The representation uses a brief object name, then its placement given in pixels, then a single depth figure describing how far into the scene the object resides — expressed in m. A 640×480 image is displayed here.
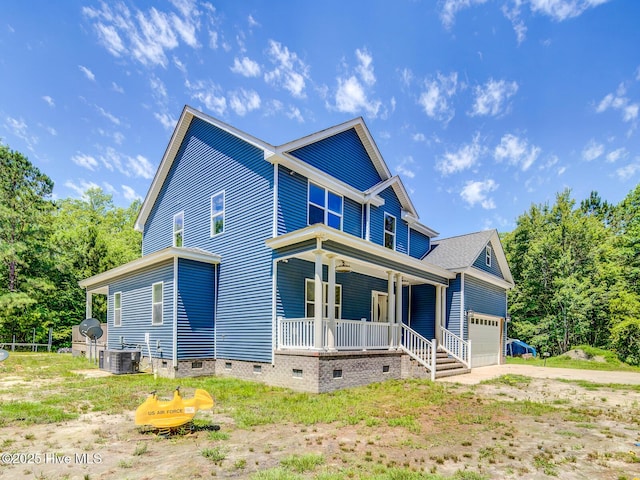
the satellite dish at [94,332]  15.76
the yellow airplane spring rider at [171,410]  5.61
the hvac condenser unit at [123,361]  12.44
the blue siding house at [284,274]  11.03
